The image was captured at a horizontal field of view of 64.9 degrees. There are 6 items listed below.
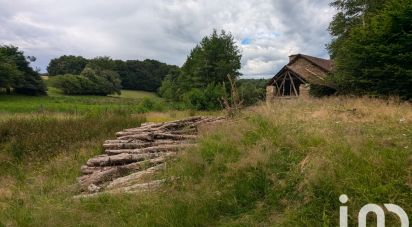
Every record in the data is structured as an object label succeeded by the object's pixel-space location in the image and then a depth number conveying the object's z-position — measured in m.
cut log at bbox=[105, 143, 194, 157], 7.66
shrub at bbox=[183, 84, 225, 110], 27.64
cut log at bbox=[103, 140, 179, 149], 8.75
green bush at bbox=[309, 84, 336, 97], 22.18
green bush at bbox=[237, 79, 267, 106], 15.22
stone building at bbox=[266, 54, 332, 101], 29.97
